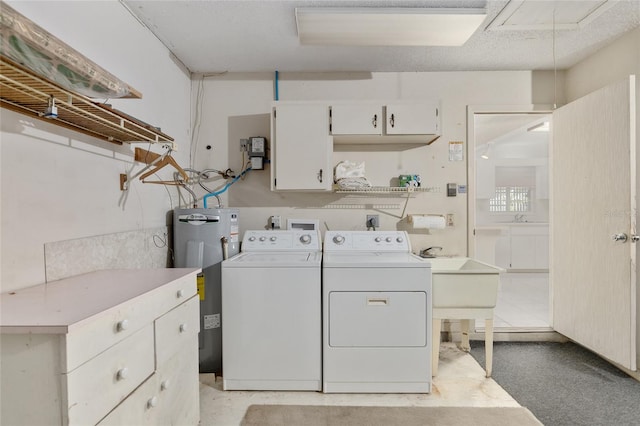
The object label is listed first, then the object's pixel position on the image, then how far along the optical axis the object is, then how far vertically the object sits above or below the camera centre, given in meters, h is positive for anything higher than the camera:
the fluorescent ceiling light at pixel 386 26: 1.97 +1.15
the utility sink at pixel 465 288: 2.22 -0.54
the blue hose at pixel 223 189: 2.91 +0.18
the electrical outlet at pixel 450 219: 2.91 -0.09
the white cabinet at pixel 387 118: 2.60 +0.71
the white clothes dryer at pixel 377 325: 2.08 -0.73
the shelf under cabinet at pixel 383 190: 2.73 +0.16
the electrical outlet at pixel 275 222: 2.84 -0.11
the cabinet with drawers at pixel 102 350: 0.90 -0.44
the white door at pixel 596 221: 2.18 -0.10
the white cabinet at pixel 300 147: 2.60 +0.49
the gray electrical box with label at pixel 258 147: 2.82 +0.54
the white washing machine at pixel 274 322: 2.10 -0.72
